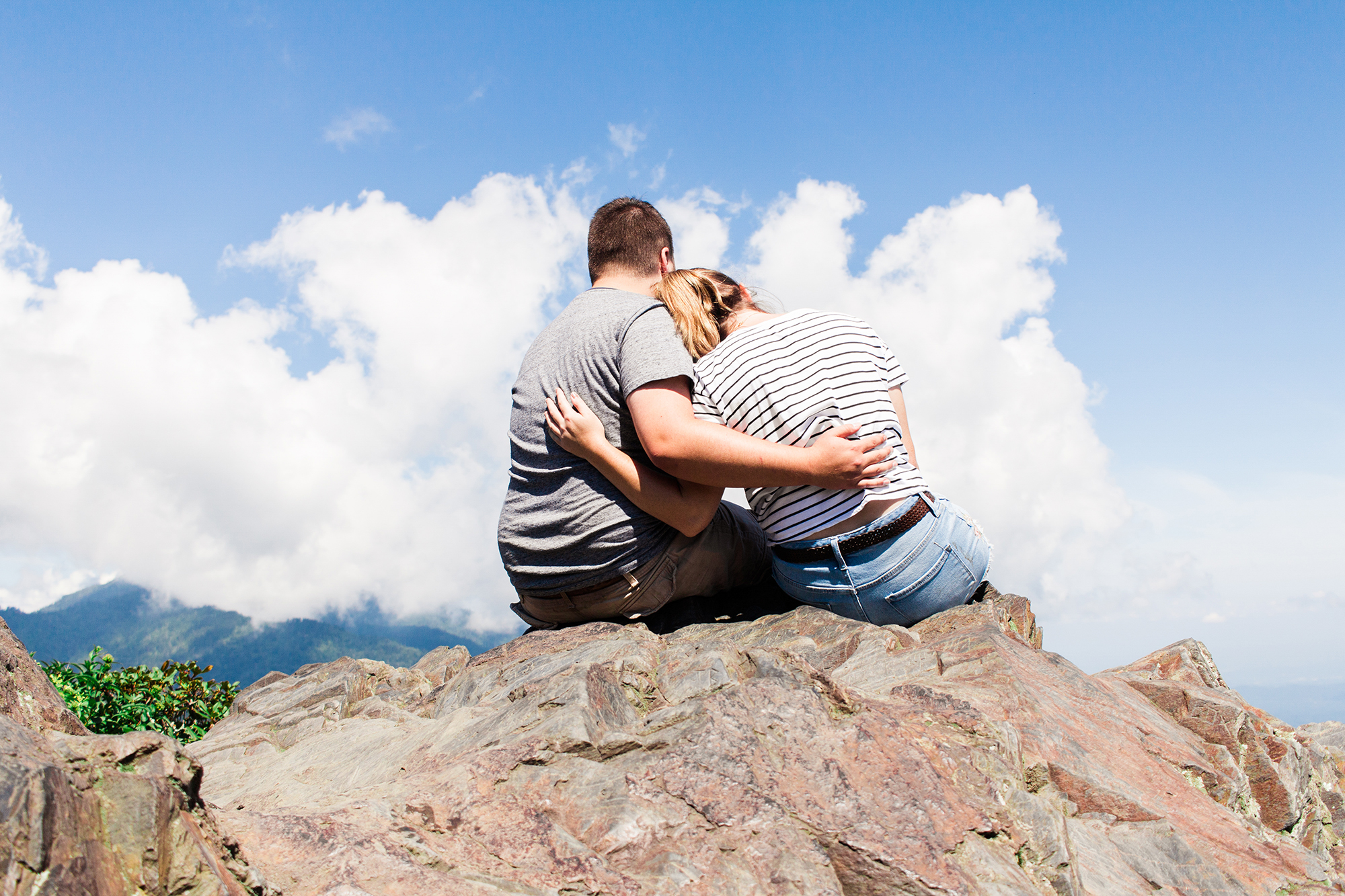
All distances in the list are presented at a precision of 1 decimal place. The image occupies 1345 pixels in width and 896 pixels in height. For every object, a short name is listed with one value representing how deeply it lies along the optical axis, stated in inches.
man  148.0
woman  155.3
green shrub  300.4
